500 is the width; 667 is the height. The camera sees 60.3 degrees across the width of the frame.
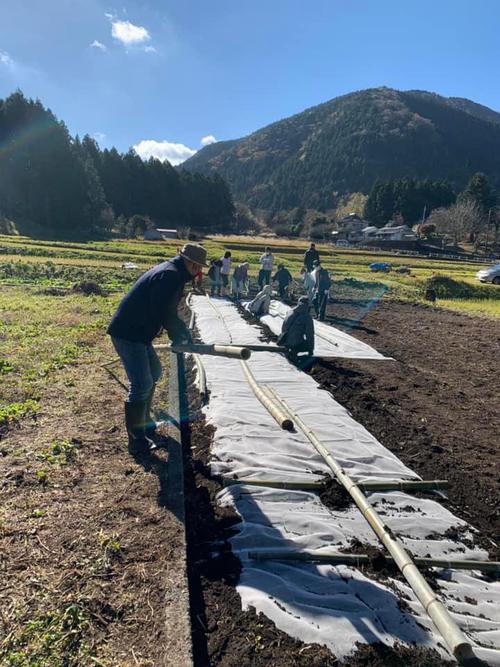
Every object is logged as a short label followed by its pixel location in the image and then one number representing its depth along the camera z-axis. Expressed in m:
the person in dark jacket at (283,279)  14.98
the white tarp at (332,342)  8.79
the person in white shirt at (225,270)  15.18
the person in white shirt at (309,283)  12.73
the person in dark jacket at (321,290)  11.87
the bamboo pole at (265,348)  5.15
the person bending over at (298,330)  7.64
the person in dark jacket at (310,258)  13.81
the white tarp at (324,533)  2.41
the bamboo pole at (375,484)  3.65
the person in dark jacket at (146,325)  3.75
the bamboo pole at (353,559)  2.83
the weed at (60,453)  3.96
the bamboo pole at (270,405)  4.78
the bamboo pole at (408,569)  2.01
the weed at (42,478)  3.61
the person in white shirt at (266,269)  14.70
